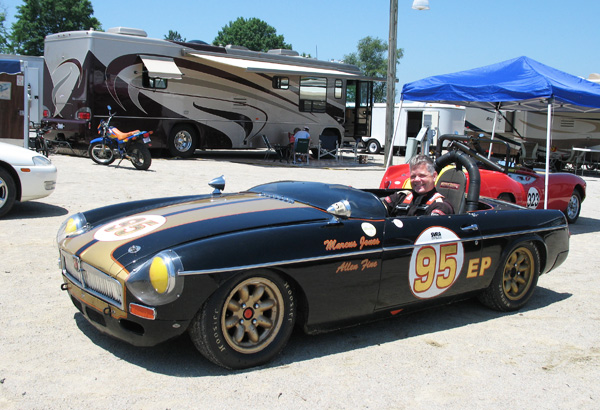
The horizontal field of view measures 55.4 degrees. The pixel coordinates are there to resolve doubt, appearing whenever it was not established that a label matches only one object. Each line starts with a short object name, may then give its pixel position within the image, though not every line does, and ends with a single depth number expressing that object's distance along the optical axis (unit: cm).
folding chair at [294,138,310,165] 1816
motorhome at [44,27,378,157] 1493
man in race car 472
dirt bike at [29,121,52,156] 1440
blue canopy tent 861
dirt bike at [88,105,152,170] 1347
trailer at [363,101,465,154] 2414
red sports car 823
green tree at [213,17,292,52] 7950
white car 741
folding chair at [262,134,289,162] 1836
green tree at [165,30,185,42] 9100
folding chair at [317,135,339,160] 2032
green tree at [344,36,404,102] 7222
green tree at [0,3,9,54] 5000
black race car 322
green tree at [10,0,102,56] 5444
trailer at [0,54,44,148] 1200
